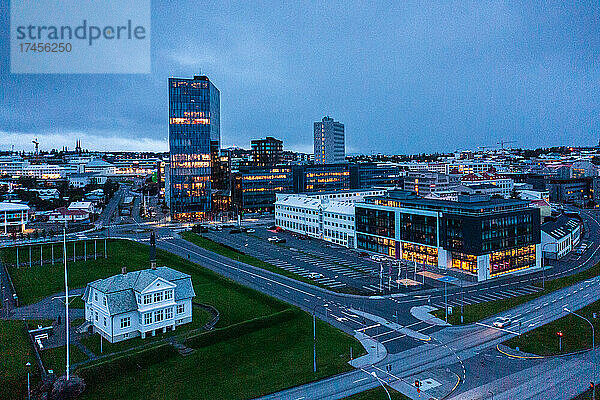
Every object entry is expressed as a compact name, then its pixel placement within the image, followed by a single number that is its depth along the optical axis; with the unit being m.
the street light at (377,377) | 38.22
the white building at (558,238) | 86.56
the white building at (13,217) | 123.56
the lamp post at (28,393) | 34.97
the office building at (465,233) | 74.56
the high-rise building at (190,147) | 156.50
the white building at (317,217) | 104.69
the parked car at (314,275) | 73.88
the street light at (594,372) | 33.90
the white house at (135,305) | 46.78
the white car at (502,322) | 50.78
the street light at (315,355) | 40.58
